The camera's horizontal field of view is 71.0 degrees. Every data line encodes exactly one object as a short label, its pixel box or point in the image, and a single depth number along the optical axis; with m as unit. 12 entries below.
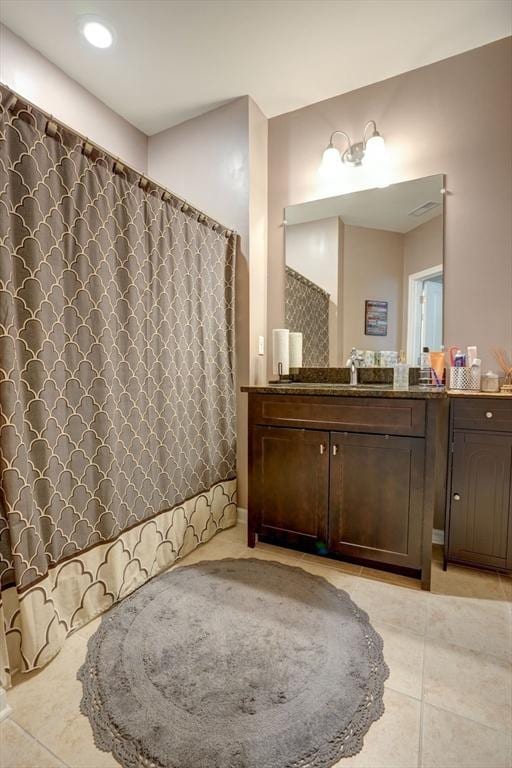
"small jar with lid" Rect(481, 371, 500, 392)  1.83
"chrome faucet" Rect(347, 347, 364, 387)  2.19
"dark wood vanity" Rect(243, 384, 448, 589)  1.61
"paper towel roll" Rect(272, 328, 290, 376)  2.29
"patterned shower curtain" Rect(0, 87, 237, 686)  1.14
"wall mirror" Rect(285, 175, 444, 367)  2.06
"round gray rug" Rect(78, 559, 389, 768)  0.97
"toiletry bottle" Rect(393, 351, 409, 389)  1.92
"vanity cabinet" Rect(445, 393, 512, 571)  1.65
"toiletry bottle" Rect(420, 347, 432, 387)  2.01
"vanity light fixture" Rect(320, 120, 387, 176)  2.08
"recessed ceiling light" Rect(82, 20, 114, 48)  1.77
